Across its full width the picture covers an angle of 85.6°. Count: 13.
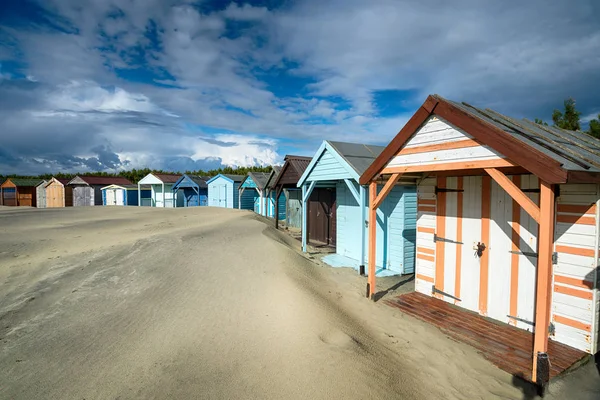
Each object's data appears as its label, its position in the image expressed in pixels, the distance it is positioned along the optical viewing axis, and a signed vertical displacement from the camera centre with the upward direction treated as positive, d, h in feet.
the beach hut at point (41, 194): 132.13 -2.65
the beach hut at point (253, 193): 80.23 -1.48
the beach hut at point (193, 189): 103.19 -0.42
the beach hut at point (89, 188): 120.67 -0.13
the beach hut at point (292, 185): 53.57 +0.52
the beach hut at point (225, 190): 91.76 -0.64
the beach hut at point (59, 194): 123.13 -2.42
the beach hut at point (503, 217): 13.14 -1.62
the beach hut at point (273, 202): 73.97 -3.48
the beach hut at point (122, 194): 117.50 -2.35
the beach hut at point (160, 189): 109.81 -0.44
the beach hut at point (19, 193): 133.59 -2.25
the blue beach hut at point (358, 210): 31.35 -2.41
